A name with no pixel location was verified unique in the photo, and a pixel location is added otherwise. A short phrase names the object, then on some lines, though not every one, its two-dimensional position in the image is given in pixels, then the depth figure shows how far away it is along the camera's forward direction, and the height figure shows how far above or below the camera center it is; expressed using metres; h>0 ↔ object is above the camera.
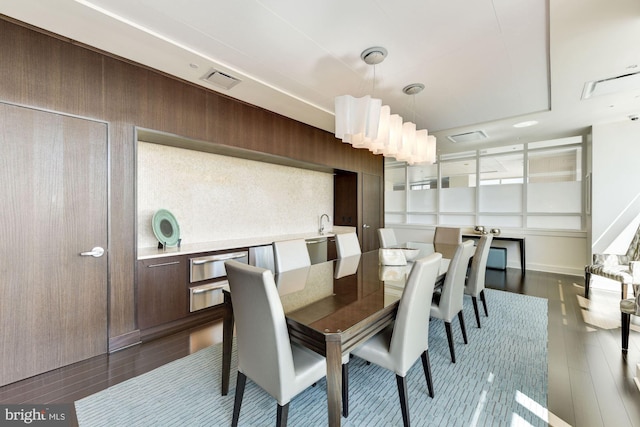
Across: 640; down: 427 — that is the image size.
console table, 5.18 -0.59
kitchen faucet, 5.28 -0.29
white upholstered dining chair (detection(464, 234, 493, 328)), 2.86 -0.67
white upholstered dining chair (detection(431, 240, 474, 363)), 2.17 -0.68
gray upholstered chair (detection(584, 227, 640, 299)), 3.40 -0.72
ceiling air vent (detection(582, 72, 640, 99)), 2.76 +1.39
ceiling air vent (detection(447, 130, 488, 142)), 4.87 +1.44
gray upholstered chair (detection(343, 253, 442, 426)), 1.51 -0.72
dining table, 1.23 -0.56
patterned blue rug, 1.61 -1.26
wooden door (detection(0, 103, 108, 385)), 1.91 -0.21
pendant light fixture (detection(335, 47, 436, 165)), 2.27 +0.80
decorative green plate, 2.93 -0.17
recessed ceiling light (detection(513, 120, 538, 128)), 4.23 +1.44
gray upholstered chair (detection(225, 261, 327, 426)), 1.27 -0.68
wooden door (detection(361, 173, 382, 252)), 5.51 +0.04
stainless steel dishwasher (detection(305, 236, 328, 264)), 4.40 -0.63
